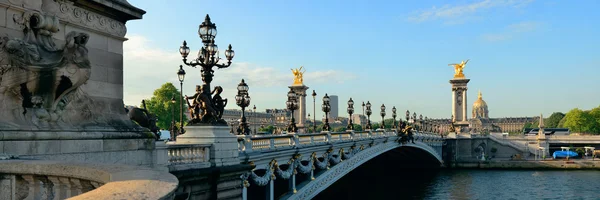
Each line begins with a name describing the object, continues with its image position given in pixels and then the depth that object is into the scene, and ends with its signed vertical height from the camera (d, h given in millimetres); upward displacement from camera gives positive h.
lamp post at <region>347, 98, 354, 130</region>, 41862 +641
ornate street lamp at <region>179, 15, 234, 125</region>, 15290 +1539
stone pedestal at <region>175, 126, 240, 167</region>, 14609 -598
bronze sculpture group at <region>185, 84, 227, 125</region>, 14977 +182
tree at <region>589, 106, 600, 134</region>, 126188 -763
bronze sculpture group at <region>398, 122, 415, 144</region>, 47469 -1390
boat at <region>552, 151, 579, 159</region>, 72169 -4669
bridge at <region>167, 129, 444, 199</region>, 13914 -1593
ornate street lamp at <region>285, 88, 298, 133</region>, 29078 +698
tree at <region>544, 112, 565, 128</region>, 182875 -959
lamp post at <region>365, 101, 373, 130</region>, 45150 +468
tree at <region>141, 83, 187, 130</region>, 71500 +1468
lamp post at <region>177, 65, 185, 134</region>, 27031 +1922
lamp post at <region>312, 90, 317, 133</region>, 41334 +1071
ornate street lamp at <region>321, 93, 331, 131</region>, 34934 +600
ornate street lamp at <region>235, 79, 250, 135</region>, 22250 +687
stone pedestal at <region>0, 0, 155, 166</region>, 9914 +603
